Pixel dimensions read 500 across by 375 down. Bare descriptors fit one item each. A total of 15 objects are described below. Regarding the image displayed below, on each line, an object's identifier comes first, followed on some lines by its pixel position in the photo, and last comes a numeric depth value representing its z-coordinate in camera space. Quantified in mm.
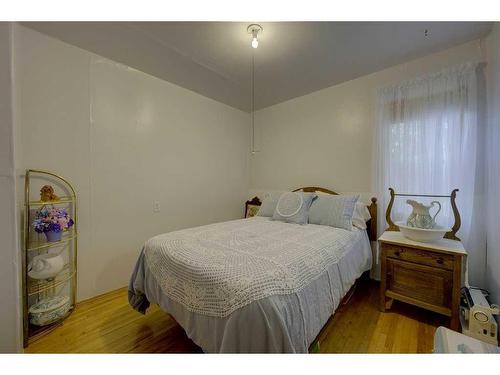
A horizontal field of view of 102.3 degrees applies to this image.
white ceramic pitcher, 1707
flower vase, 1543
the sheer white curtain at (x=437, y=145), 1709
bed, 840
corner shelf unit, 1470
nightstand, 1475
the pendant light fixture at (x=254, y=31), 1597
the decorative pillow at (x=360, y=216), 2059
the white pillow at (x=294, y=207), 2178
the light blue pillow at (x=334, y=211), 1979
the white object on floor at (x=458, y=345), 1006
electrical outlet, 2430
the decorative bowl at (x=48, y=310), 1502
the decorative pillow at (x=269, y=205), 2557
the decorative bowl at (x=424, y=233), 1596
